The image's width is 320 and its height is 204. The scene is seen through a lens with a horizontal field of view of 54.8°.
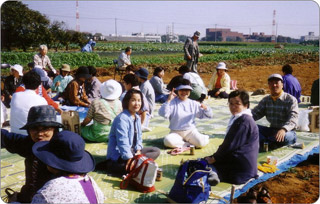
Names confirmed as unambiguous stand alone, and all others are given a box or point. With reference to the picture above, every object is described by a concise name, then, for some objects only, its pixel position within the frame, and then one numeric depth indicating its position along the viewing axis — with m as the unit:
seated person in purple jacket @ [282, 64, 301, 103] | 7.41
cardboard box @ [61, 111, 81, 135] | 4.88
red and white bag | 3.58
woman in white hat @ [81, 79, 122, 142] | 4.98
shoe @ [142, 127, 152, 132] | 6.18
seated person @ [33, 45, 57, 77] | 9.65
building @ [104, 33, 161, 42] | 90.72
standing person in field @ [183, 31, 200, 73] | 11.91
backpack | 3.20
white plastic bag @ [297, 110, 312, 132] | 6.14
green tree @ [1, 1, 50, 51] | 29.91
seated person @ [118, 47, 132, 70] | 12.56
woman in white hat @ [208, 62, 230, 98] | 9.45
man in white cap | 5.05
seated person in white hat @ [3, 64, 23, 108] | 7.36
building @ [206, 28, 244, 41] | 109.35
